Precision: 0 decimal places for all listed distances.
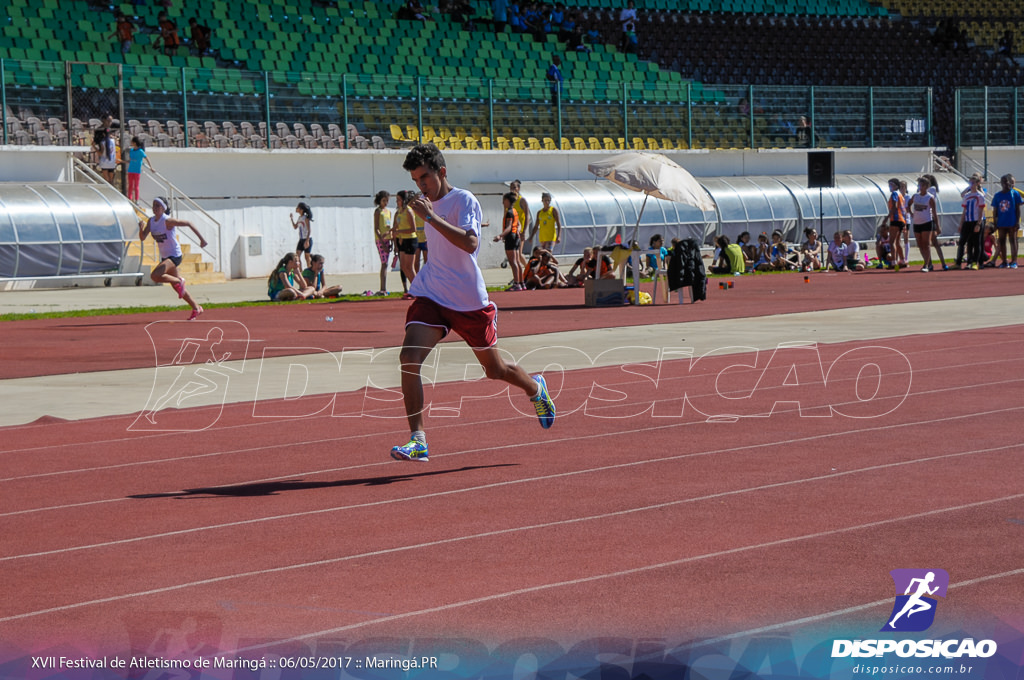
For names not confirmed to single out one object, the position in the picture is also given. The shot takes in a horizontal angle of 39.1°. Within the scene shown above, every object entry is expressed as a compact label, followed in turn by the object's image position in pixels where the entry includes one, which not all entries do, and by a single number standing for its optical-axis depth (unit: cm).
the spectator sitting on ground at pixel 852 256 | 3253
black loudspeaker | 3534
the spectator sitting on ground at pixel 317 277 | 2634
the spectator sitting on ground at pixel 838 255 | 3247
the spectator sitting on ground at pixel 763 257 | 3350
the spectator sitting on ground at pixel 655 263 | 2286
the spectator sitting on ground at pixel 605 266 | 2405
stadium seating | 3541
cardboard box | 2303
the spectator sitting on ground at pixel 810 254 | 3350
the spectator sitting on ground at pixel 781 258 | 3381
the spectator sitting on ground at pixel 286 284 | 2577
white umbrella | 2514
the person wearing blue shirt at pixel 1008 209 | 3073
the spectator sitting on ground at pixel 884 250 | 3362
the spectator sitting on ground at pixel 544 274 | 2853
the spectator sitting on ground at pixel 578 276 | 2830
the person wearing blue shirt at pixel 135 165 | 3284
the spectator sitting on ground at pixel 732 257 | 3228
